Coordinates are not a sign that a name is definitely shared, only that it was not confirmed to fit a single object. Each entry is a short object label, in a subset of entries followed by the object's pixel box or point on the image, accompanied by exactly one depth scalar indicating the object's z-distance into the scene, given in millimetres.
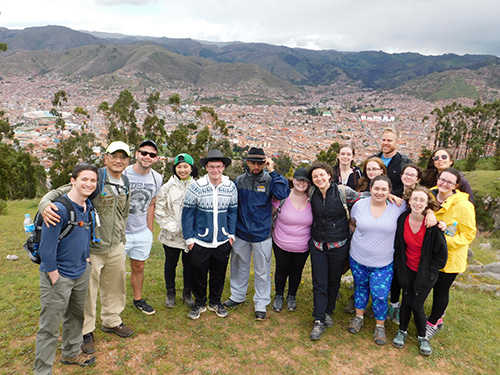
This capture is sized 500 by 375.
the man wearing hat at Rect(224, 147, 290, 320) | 3637
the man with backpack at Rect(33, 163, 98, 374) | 2537
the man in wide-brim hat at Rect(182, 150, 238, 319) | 3492
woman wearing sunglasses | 3805
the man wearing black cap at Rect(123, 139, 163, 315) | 3418
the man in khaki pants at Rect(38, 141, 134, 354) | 3023
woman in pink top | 3684
